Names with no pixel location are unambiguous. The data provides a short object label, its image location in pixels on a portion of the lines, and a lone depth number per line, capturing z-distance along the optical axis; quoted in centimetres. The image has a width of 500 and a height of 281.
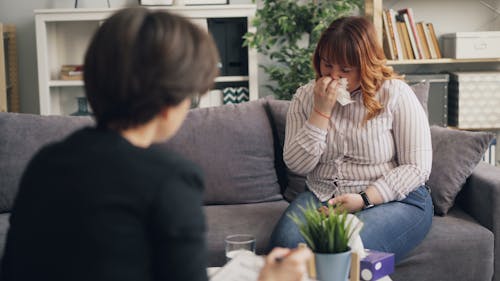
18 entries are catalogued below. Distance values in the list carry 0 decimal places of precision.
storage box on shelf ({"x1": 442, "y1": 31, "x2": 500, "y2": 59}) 367
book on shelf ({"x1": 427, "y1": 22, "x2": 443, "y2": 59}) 375
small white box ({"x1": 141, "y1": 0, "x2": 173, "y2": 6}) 386
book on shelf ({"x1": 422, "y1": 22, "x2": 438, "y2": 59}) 374
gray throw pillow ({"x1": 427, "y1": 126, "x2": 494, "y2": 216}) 231
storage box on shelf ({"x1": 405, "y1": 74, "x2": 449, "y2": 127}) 373
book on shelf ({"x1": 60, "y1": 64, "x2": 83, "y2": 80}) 390
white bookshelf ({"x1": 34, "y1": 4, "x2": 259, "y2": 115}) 378
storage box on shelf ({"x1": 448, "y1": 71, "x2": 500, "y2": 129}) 370
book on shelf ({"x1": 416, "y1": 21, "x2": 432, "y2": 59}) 374
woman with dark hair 87
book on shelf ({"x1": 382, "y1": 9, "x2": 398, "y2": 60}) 370
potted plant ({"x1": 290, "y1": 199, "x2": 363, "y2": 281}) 147
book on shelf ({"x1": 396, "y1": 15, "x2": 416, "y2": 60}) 371
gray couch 214
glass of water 165
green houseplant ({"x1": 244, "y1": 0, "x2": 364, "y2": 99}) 365
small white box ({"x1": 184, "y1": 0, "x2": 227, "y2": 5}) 389
